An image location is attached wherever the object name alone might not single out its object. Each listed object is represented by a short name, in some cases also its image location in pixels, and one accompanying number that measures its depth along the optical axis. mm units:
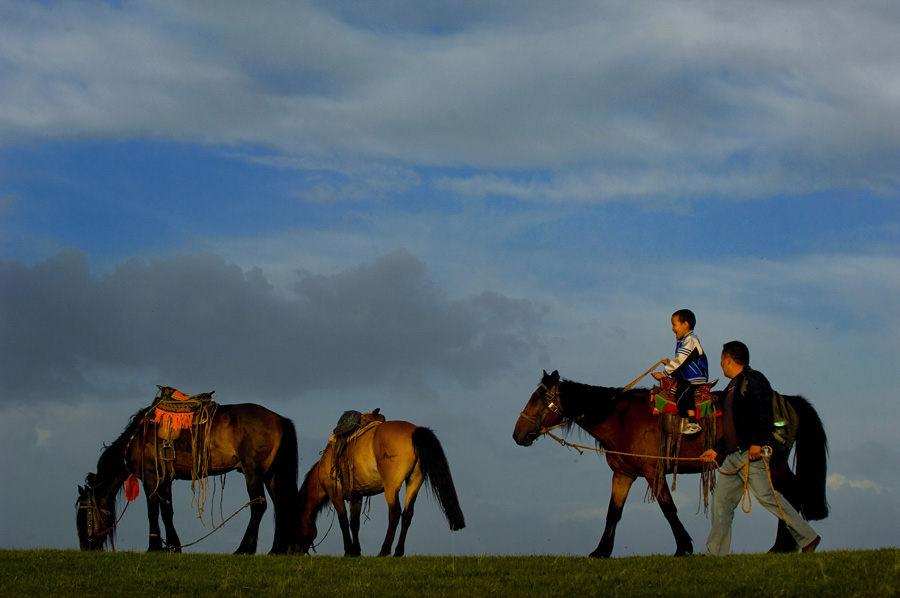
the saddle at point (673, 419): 12094
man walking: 10078
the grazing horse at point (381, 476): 13297
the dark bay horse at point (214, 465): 14977
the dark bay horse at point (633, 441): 12172
